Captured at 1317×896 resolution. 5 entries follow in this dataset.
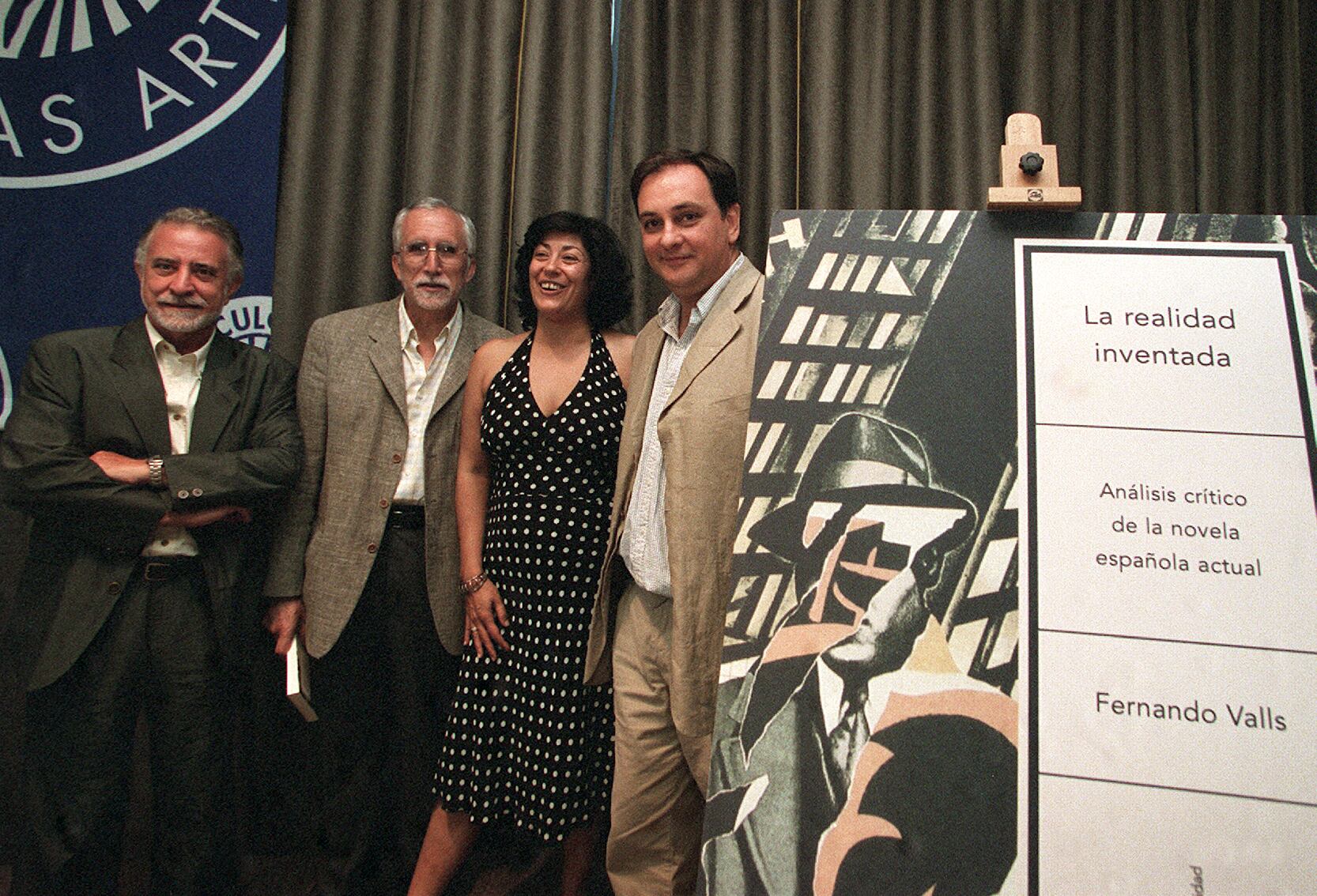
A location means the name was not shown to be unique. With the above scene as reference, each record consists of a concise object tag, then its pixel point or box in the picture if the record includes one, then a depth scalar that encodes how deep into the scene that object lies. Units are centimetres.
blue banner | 227
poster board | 98
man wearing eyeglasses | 188
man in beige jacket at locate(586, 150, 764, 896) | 140
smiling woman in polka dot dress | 170
